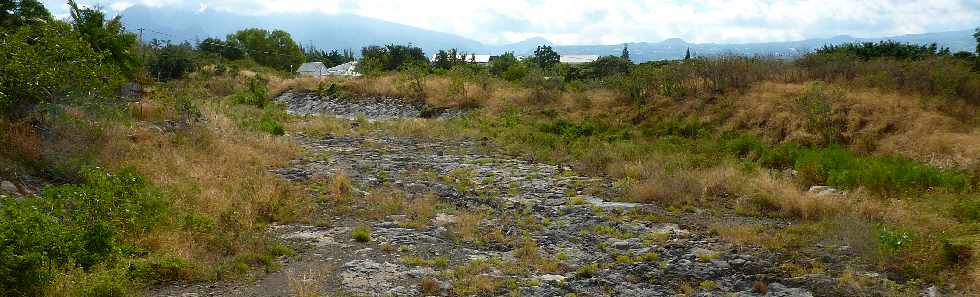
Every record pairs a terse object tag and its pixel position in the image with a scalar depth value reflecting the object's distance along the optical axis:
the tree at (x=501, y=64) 39.35
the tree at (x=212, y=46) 65.10
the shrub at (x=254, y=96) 32.96
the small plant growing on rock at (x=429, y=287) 7.35
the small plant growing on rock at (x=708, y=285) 7.57
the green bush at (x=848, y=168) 10.79
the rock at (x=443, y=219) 10.75
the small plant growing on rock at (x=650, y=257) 8.66
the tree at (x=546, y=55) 57.84
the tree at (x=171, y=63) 44.16
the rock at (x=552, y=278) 7.97
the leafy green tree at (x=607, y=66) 36.62
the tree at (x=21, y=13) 15.79
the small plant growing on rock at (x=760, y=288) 7.35
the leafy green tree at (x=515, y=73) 35.44
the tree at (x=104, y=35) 19.70
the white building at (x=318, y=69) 66.31
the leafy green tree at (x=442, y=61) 43.91
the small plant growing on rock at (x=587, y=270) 8.15
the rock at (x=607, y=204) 11.78
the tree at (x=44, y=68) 10.91
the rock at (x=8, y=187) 8.82
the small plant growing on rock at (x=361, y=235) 9.54
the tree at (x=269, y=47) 76.75
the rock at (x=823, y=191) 11.12
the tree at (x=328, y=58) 92.88
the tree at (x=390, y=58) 43.38
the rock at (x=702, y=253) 8.62
